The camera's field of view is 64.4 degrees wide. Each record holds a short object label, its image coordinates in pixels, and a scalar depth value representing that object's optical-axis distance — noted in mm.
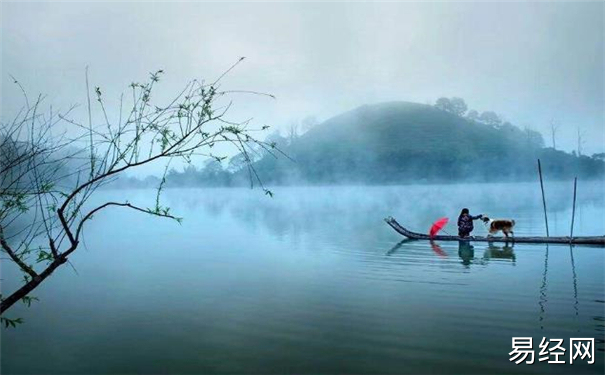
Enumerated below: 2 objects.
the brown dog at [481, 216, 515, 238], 17406
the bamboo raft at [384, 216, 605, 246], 15779
